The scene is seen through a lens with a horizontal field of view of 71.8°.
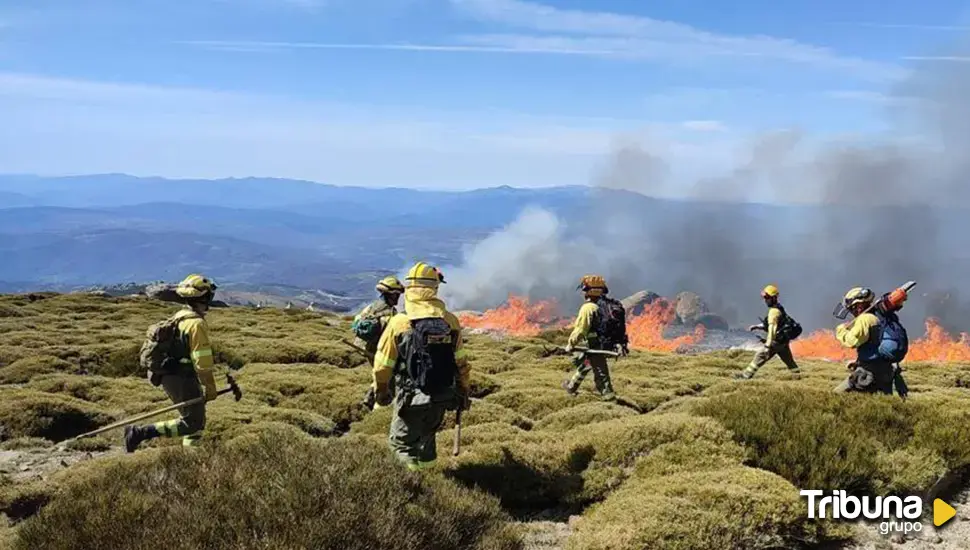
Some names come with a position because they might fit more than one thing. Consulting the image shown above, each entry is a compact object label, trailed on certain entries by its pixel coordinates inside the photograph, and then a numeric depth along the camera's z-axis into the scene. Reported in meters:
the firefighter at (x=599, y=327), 17.28
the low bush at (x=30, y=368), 24.11
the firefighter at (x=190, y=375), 11.66
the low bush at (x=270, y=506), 6.54
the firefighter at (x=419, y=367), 9.46
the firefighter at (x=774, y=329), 22.66
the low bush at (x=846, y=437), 10.01
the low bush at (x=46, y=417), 17.38
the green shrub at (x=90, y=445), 15.94
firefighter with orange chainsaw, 13.70
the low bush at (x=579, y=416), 15.48
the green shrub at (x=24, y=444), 16.12
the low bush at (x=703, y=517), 7.96
